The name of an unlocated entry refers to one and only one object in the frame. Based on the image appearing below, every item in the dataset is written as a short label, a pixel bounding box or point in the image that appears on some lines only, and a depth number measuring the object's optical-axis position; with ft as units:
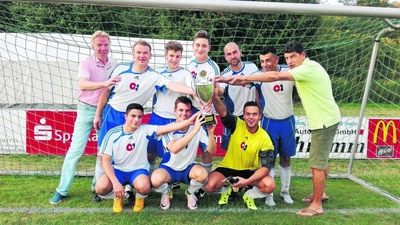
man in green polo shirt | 11.07
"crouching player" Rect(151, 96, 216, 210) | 10.98
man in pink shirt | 12.05
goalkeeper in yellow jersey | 11.56
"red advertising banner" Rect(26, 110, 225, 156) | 19.34
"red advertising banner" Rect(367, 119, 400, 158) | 19.92
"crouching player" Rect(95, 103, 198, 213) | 10.92
